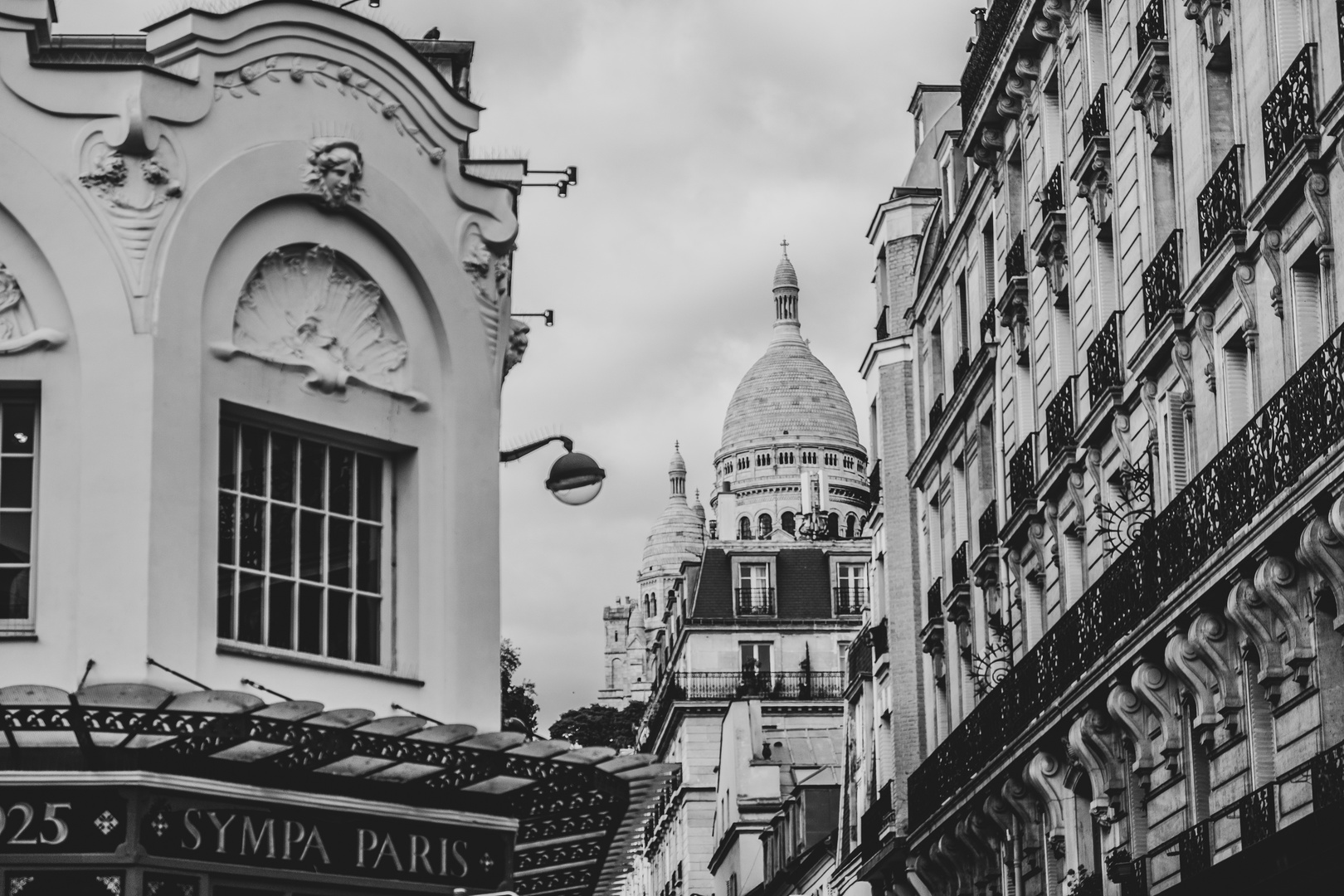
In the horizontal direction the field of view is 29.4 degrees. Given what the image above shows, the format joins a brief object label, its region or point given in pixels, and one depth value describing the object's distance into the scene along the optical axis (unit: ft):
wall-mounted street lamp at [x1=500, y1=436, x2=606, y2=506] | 75.87
